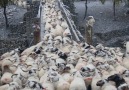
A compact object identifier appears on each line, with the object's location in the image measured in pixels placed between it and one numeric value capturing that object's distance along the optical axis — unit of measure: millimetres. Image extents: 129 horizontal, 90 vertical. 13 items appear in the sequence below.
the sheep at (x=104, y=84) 5724
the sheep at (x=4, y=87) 5816
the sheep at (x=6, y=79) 6230
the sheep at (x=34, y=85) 5527
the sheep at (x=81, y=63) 6780
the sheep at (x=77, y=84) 5750
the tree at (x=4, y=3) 20188
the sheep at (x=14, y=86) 5605
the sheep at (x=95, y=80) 5955
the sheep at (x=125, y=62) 7182
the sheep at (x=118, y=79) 5825
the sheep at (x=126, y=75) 6173
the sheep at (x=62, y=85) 5877
